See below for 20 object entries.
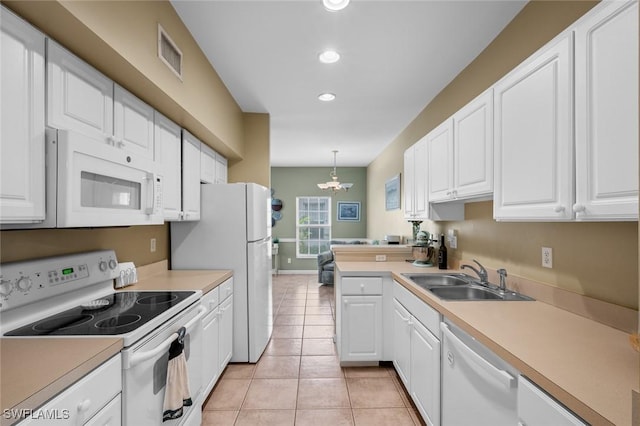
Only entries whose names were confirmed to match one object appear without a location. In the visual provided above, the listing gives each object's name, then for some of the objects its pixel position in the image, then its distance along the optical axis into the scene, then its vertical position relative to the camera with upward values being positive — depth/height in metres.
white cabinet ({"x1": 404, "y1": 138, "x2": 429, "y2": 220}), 2.72 +0.32
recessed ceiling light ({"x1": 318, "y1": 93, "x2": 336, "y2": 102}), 3.29 +1.29
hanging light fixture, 5.97 +0.60
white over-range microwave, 1.21 +0.14
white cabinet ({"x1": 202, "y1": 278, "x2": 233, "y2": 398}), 2.21 -0.91
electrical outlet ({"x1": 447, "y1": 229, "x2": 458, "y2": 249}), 2.86 -0.20
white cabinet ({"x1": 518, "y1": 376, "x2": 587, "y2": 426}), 0.85 -0.57
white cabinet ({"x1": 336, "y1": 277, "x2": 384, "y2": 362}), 2.70 -0.85
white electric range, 1.27 -0.48
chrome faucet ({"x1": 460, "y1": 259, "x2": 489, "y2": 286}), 2.20 -0.42
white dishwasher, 1.12 -0.70
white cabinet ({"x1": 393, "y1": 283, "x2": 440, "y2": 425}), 1.76 -0.89
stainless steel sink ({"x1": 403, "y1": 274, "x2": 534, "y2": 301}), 1.91 -0.50
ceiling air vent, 1.81 +1.02
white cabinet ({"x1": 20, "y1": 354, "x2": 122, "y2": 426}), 0.88 -0.59
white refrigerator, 2.82 -0.27
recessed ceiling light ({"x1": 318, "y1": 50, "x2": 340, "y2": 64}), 2.43 +1.28
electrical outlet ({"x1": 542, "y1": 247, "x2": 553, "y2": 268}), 1.69 -0.22
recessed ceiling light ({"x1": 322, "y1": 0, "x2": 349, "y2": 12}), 1.82 +1.25
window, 7.69 -0.22
